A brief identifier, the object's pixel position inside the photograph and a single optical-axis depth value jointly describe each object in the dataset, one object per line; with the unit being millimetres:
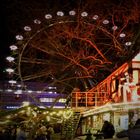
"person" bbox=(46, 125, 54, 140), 13734
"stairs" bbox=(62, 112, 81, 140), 13225
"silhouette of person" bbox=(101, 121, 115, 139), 9192
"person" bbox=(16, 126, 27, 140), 10073
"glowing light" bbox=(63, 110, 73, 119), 12527
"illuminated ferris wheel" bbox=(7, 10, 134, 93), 12650
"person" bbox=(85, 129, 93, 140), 10076
